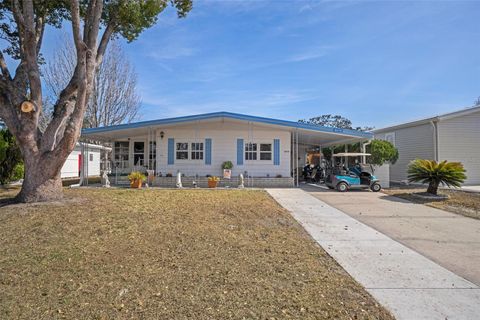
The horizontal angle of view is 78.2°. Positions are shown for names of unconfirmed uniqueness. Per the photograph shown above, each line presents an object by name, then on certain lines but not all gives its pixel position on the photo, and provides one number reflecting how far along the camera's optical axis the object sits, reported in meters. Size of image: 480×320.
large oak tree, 7.04
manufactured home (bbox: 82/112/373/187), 15.43
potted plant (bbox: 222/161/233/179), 15.12
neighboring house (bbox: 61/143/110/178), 20.15
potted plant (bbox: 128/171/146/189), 12.62
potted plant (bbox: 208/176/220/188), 13.23
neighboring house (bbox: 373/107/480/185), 14.80
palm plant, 10.27
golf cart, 12.67
